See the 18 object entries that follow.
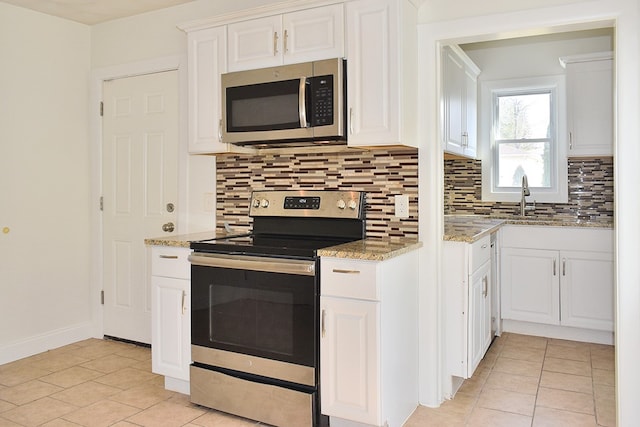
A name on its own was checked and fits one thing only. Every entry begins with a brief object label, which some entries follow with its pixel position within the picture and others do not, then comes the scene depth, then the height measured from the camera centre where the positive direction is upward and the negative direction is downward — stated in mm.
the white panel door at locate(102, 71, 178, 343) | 3627 +182
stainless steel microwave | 2639 +556
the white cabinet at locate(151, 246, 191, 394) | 2811 -568
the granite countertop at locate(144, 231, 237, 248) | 2814 -163
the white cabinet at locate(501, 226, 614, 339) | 3697 -503
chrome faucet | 4312 +108
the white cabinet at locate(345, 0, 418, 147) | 2508 +669
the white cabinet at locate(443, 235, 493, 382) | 2811 -528
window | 4383 +608
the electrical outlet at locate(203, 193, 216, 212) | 3438 +52
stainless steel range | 2416 -536
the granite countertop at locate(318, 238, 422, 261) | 2260 -184
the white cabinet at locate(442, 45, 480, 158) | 3430 +776
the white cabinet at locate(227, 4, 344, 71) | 2643 +905
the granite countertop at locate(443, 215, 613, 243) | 2846 -112
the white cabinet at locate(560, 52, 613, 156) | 3967 +798
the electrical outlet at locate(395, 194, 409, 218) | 2797 +20
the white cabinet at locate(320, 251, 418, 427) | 2270 -591
